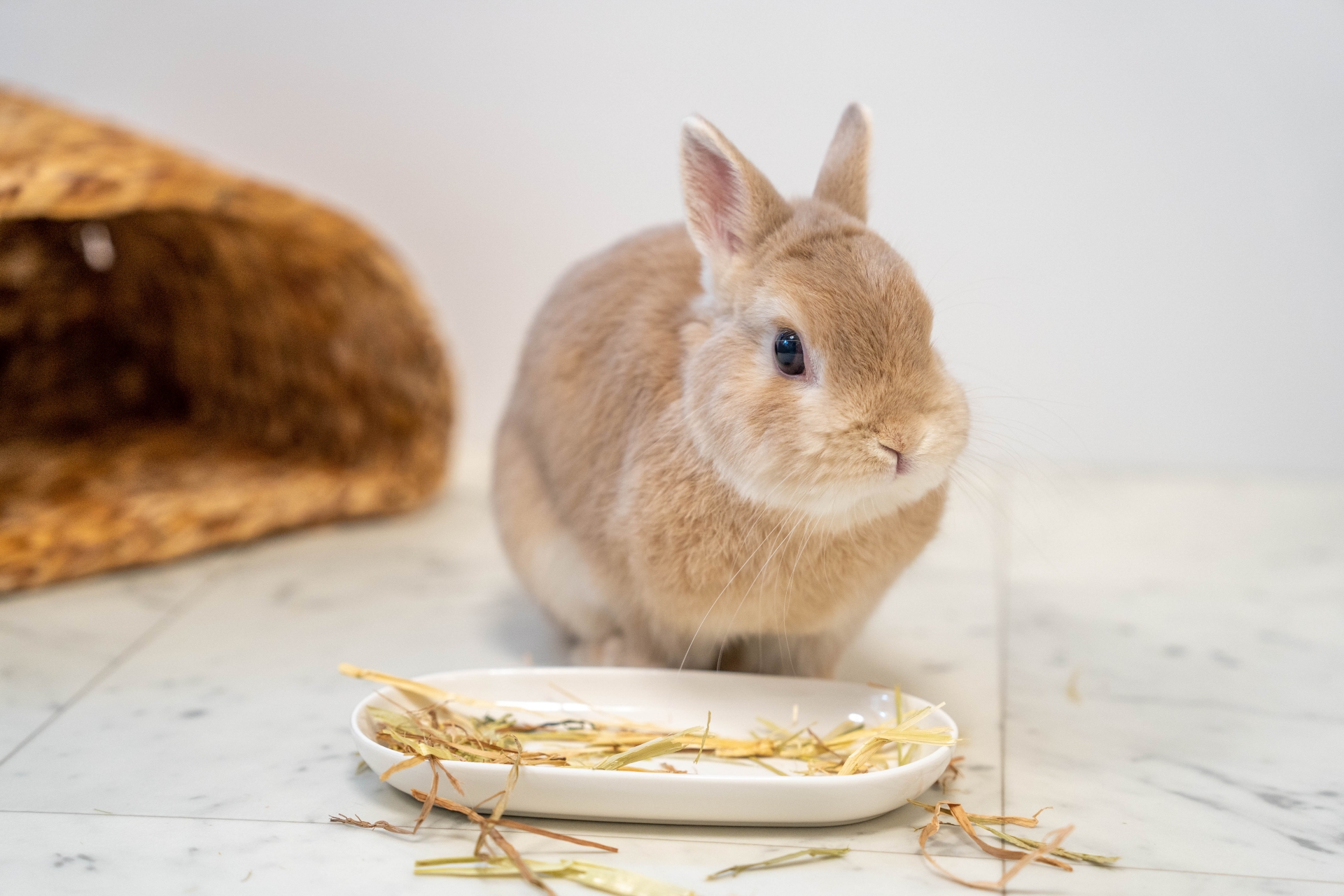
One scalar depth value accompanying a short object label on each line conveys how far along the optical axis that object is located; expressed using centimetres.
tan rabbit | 70
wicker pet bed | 94
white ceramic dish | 68
